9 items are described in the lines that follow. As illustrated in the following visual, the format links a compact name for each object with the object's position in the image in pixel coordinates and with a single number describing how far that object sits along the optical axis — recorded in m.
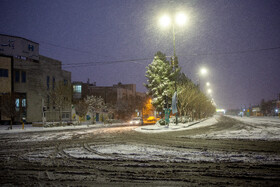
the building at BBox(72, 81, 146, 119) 64.50
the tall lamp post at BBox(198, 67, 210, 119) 39.59
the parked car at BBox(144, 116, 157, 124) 44.95
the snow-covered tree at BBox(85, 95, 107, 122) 47.41
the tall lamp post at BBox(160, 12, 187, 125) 22.11
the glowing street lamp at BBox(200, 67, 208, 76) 39.59
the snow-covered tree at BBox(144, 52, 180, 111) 38.16
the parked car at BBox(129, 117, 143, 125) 41.01
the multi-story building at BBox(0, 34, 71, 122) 43.47
